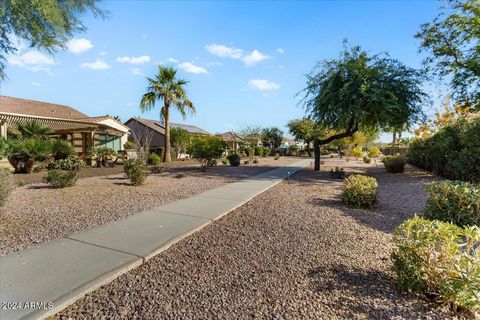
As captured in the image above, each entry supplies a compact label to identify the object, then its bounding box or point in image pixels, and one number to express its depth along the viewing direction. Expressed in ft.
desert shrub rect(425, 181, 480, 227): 16.31
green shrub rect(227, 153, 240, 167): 67.09
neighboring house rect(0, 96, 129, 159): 55.11
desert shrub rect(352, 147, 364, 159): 96.73
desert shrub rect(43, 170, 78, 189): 27.96
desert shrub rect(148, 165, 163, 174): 45.14
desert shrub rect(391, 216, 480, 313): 8.01
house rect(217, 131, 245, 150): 158.88
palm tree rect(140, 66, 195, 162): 72.69
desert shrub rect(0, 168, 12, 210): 16.51
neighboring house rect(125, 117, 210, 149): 119.68
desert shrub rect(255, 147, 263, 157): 123.03
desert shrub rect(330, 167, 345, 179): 42.29
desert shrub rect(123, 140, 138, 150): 86.58
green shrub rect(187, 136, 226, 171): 50.37
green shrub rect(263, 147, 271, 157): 127.81
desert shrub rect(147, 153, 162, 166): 60.79
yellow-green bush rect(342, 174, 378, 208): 21.98
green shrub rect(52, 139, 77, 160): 50.75
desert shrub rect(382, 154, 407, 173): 48.80
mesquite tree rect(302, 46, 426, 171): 40.73
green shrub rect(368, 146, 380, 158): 103.27
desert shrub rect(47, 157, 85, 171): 44.01
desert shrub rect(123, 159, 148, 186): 30.81
